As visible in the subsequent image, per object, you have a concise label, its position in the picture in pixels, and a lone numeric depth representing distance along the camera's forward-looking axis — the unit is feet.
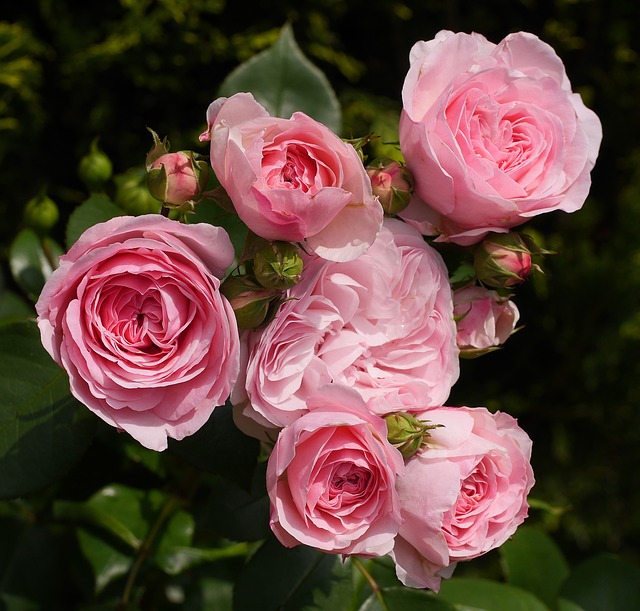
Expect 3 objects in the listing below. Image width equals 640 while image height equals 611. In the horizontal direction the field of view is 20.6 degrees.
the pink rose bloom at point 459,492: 1.96
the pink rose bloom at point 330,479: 1.92
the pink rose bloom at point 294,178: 1.92
